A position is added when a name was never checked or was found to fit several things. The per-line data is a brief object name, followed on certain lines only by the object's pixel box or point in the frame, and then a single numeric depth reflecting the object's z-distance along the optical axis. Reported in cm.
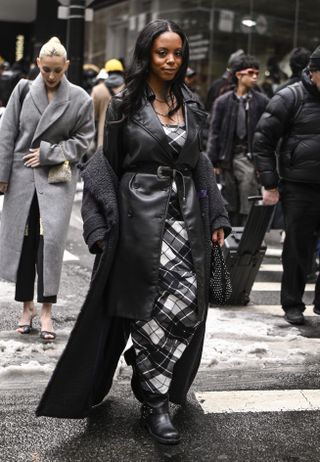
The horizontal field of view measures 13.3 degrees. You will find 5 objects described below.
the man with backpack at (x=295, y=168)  986
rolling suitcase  1063
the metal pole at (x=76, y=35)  1491
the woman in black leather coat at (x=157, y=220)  625
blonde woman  898
